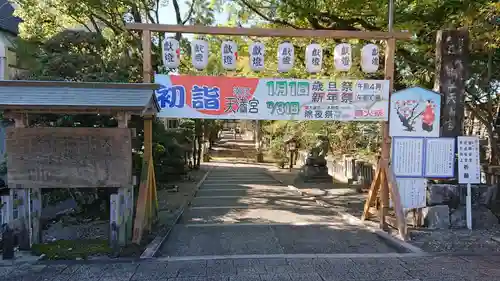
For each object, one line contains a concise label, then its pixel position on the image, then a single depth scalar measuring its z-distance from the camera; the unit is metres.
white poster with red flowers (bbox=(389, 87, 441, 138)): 8.60
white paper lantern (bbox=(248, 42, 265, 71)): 8.45
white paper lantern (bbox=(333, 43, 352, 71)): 8.54
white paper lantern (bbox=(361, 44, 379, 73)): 8.62
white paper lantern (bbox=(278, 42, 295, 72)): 8.52
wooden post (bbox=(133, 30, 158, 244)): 7.73
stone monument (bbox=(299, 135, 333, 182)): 18.81
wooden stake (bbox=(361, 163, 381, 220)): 8.75
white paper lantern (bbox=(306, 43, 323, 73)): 8.53
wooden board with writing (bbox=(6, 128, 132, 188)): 7.00
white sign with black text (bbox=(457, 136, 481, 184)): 8.64
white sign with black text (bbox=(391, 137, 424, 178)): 8.62
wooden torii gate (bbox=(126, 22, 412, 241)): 8.06
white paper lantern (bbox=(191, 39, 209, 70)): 8.37
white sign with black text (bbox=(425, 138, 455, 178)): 8.66
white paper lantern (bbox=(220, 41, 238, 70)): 8.41
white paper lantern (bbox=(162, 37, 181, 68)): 8.30
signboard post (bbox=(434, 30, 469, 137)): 8.95
